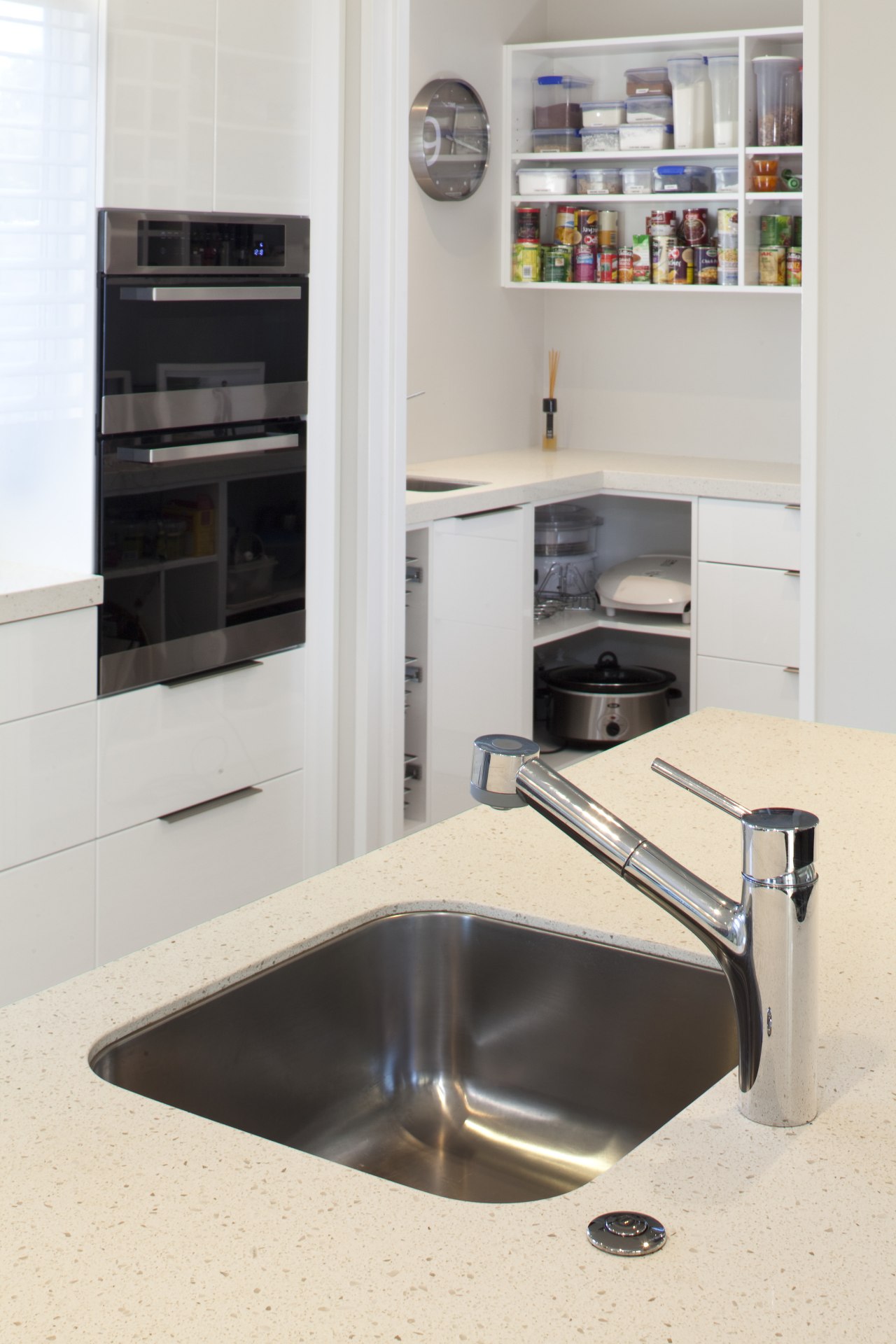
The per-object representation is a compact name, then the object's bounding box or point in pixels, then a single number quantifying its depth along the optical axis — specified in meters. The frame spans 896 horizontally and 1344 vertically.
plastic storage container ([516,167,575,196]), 4.53
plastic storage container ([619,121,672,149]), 4.36
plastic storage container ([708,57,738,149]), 4.22
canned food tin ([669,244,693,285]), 4.41
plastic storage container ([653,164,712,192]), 4.37
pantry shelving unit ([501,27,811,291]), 4.17
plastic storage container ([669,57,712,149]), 4.27
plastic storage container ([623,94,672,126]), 4.35
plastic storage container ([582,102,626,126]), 4.43
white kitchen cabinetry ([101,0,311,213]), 2.53
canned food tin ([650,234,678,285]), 4.44
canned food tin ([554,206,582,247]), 4.63
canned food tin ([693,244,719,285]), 4.38
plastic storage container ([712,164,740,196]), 4.34
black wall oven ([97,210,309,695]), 2.62
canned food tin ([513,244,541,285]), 4.62
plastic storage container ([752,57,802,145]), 4.12
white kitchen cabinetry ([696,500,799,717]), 3.98
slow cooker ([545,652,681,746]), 4.40
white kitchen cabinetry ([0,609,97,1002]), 2.49
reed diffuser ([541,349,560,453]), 4.93
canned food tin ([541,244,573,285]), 4.62
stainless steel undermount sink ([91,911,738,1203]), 1.16
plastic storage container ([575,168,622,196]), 4.53
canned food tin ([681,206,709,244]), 4.41
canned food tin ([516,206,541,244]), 4.62
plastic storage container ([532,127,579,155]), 4.54
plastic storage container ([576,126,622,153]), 4.44
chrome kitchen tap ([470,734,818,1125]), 0.89
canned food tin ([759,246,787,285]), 4.25
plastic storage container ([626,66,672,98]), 4.37
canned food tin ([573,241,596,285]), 4.59
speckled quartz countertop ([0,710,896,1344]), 0.73
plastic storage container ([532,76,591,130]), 4.52
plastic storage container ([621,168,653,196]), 4.48
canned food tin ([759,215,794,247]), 4.24
